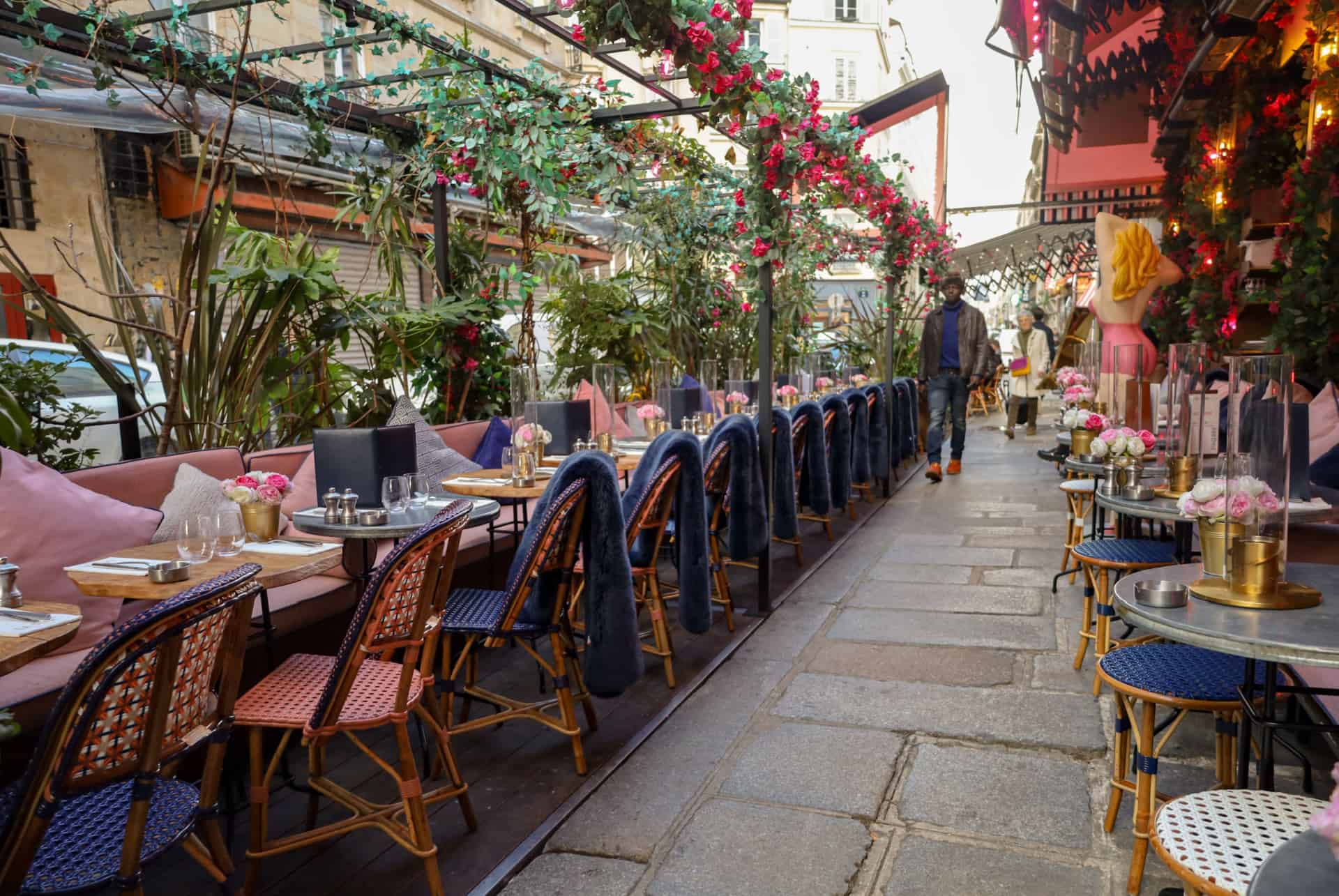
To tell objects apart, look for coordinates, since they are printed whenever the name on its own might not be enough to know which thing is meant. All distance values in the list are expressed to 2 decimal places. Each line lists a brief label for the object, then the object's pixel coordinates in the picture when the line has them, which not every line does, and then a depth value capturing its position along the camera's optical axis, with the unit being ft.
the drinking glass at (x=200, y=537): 7.94
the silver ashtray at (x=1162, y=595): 5.71
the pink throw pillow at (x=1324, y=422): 12.80
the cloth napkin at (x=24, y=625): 5.90
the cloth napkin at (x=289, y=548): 8.30
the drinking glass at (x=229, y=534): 8.16
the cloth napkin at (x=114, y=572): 7.54
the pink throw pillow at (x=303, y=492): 12.32
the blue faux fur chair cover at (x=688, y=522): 10.63
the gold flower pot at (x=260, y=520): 8.99
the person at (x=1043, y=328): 36.58
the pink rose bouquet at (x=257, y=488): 8.90
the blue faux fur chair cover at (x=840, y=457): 18.79
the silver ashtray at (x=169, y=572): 7.25
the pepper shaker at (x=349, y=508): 9.38
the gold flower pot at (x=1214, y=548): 6.19
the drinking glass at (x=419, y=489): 10.31
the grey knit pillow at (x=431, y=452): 14.42
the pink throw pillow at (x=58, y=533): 8.63
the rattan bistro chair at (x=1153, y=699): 6.42
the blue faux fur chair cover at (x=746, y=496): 12.87
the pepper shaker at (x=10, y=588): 6.75
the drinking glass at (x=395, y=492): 9.64
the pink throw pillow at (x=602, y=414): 17.62
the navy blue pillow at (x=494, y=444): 16.19
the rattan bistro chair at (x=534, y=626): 8.46
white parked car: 18.25
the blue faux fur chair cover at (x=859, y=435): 21.31
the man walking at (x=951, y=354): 25.88
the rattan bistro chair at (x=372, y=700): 6.47
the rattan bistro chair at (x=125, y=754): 4.49
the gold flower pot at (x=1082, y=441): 13.74
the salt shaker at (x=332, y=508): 9.48
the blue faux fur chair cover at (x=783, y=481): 15.07
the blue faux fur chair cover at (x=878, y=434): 23.09
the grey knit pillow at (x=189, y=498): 10.01
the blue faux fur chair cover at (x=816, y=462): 16.83
